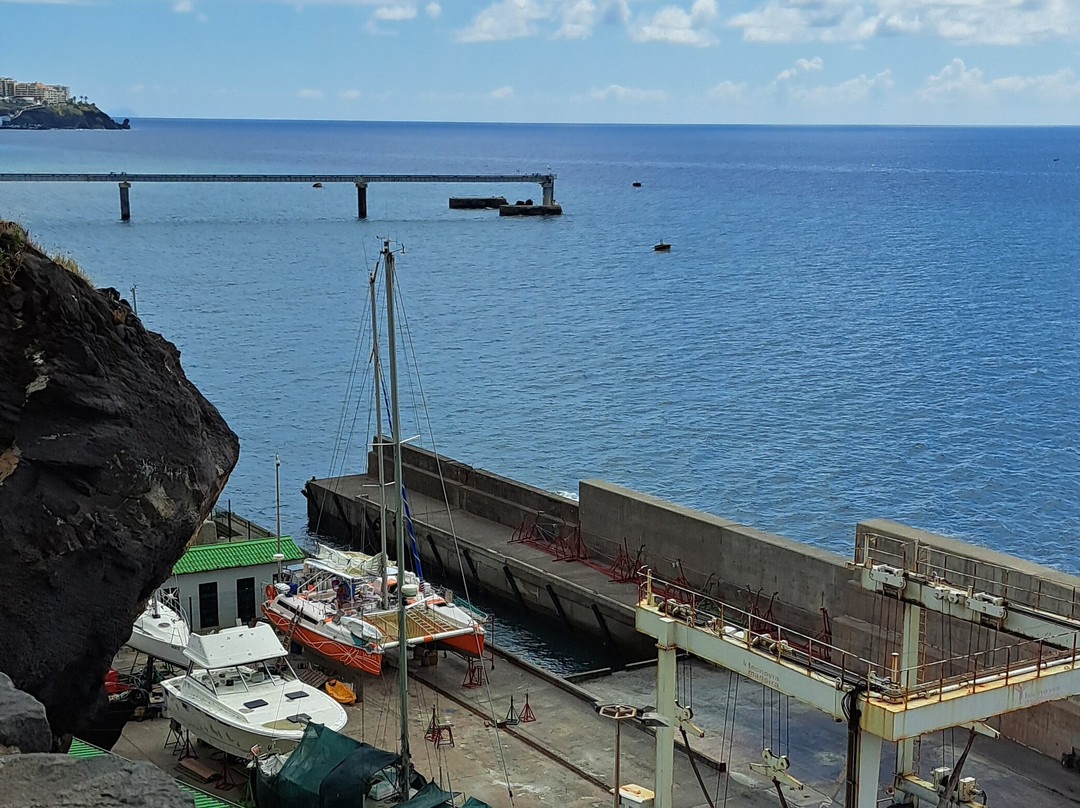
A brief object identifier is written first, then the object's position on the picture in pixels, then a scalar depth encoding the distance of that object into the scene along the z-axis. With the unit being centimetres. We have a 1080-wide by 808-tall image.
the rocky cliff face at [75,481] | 1579
